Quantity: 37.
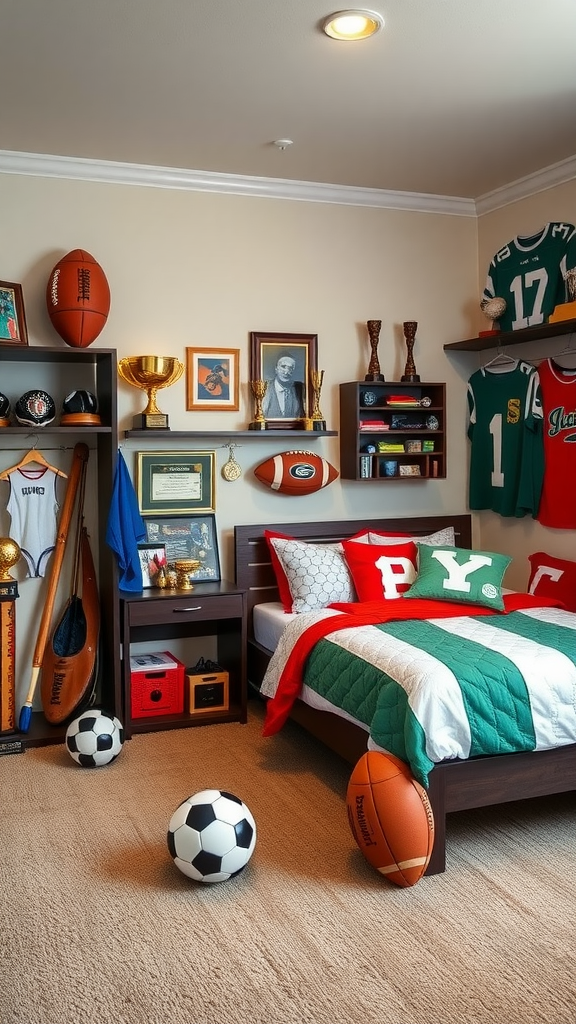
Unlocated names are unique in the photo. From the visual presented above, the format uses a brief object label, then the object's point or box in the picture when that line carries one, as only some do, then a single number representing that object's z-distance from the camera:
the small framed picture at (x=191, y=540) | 4.43
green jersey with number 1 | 4.52
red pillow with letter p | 4.18
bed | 2.76
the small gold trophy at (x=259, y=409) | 4.46
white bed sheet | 4.11
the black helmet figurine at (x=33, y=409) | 3.93
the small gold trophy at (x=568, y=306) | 4.05
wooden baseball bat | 4.03
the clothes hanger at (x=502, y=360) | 4.74
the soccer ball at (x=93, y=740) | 3.59
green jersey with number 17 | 4.32
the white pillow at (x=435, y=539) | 4.54
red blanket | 3.62
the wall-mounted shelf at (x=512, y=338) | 4.12
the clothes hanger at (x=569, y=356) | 4.29
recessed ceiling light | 2.80
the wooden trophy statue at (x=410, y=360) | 4.75
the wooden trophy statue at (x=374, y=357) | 4.68
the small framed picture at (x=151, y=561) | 4.34
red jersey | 4.30
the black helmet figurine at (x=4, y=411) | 3.86
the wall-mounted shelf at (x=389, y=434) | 4.64
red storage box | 4.12
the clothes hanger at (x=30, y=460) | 4.07
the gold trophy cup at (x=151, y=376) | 4.15
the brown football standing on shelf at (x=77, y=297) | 3.93
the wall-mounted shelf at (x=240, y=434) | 4.21
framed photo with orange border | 4.45
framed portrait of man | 4.56
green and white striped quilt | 2.77
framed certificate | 4.38
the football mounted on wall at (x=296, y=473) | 4.54
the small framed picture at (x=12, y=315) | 3.94
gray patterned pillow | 4.21
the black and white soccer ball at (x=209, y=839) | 2.59
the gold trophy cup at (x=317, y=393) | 4.60
